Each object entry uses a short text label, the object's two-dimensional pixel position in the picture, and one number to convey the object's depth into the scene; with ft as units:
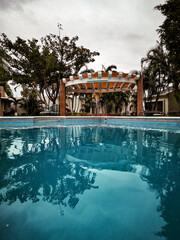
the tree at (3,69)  54.55
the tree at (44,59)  54.85
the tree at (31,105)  57.69
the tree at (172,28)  37.42
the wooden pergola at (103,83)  40.69
